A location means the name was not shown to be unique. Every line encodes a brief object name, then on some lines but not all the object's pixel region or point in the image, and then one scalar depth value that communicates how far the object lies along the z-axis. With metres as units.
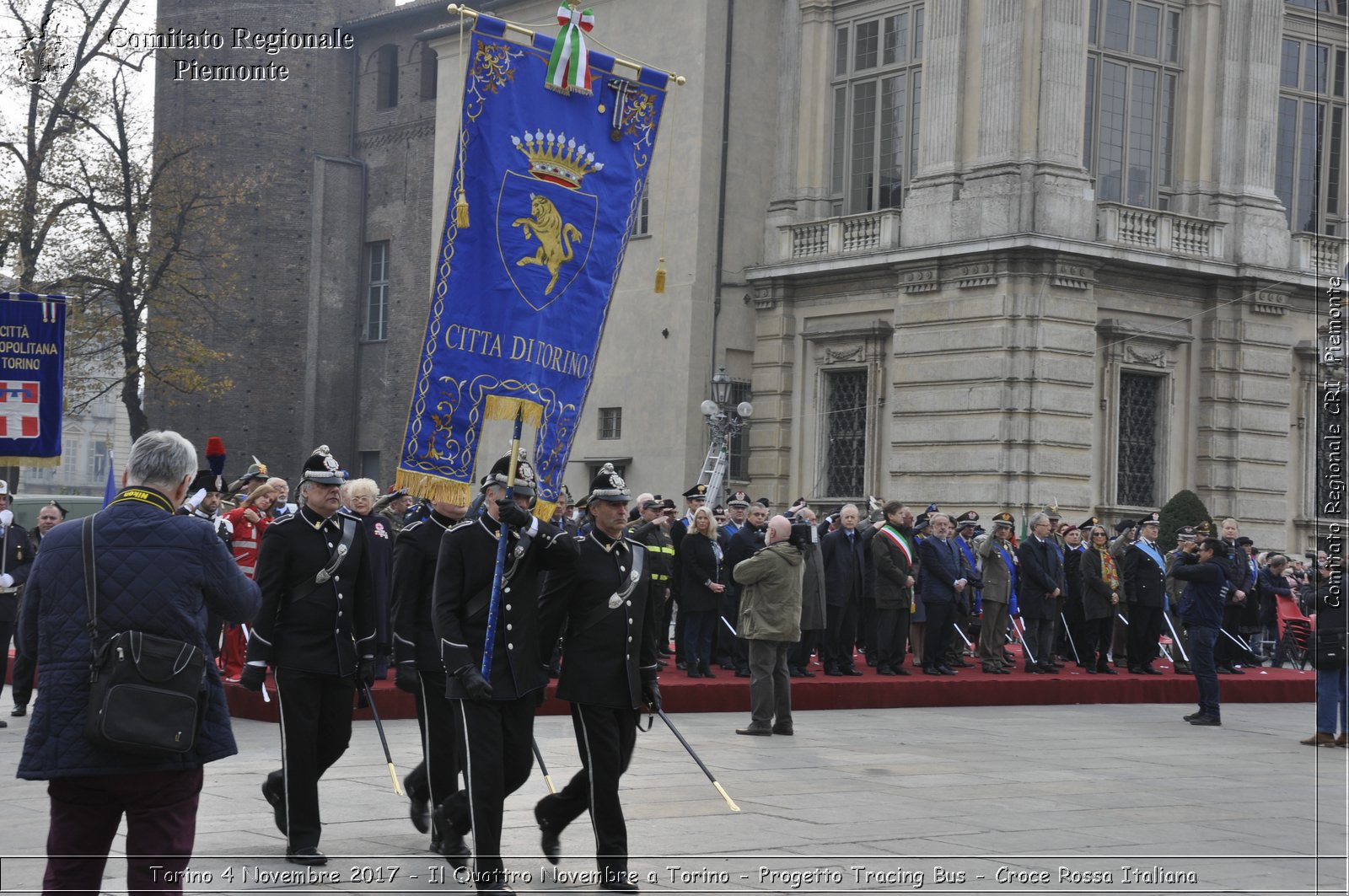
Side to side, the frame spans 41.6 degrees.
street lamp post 30.91
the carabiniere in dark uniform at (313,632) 9.25
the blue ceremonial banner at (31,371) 15.73
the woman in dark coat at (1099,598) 22.73
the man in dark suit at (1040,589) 22.25
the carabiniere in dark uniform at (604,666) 8.77
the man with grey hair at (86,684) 6.27
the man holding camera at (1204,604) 17.70
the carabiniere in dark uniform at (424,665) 9.62
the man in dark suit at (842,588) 20.72
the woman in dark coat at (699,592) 19.56
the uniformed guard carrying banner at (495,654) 8.44
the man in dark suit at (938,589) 21.22
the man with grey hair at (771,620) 15.66
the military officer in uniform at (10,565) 15.95
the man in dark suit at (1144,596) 22.98
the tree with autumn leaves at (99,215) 35.19
